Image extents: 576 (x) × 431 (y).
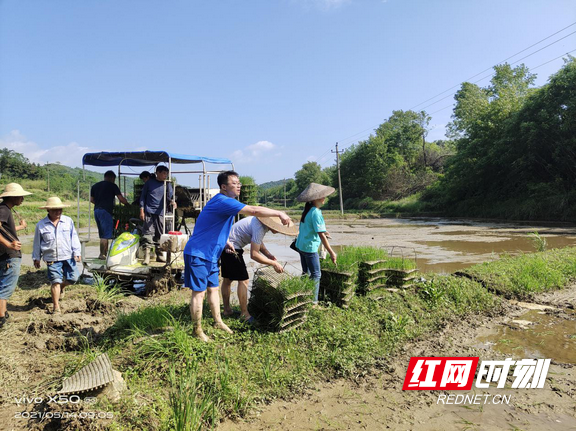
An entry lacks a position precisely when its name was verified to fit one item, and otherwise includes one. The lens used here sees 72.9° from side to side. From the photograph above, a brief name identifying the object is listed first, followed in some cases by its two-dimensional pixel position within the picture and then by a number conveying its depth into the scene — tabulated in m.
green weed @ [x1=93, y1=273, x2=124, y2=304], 6.21
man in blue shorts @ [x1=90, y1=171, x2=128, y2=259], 8.25
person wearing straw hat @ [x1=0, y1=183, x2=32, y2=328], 4.96
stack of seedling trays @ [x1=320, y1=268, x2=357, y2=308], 5.38
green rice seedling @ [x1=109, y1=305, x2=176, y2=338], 4.41
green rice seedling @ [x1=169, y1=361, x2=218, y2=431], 2.85
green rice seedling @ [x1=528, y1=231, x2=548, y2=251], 10.98
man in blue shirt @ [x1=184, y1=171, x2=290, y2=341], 4.01
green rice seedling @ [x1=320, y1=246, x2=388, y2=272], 5.59
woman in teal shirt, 5.21
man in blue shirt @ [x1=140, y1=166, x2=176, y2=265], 7.67
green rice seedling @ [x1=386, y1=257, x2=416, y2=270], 6.19
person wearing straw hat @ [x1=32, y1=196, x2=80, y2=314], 5.62
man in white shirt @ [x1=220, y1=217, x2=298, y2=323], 4.61
